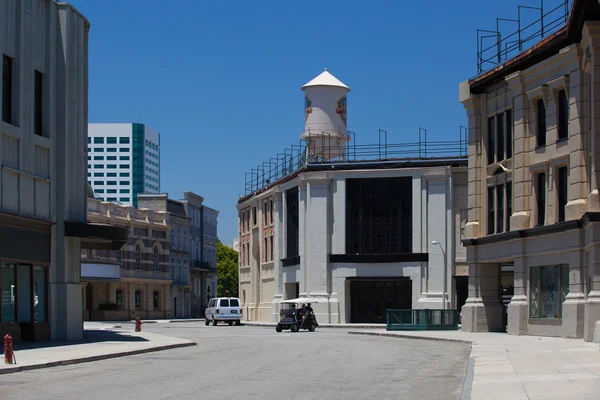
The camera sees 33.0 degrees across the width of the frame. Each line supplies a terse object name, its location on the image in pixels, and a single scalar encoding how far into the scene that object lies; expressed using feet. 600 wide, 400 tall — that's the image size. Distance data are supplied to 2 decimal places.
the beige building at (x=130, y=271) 283.38
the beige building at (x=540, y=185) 116.88
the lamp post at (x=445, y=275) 215.98
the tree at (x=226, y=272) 466.29
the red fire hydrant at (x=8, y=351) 78.12
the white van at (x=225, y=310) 224.74
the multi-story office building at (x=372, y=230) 219.00
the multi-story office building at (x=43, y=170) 109.29
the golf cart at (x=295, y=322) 175.94
